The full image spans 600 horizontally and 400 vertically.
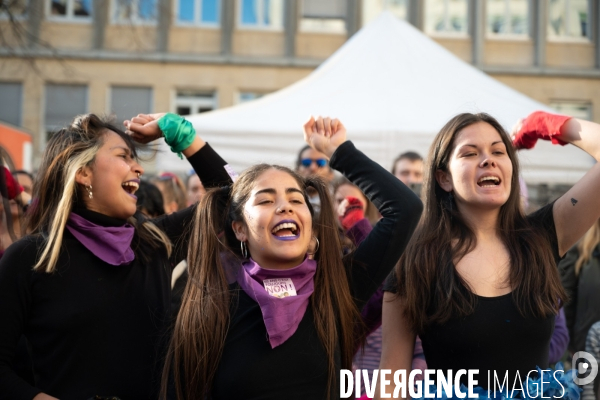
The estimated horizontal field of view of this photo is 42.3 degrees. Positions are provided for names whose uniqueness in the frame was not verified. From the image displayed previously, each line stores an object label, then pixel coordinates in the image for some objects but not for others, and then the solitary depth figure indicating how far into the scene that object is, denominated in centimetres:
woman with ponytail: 239
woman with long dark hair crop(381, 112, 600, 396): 244
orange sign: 880
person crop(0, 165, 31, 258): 339
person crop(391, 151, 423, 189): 478
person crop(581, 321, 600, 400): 428
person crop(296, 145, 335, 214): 471
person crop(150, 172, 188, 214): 503
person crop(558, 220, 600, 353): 471
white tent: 553
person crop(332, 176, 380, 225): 407
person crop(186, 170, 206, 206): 559
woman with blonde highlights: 257
